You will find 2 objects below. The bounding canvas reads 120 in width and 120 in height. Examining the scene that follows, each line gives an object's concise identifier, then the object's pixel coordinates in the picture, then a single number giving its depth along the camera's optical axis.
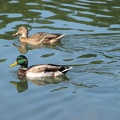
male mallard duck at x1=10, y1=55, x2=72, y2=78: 13.72
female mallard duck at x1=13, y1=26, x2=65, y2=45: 16.81
